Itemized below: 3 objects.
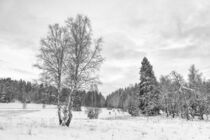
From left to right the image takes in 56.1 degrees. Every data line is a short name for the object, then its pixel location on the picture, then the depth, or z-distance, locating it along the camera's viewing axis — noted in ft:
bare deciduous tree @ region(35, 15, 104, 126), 49.34
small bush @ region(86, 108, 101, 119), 130.93
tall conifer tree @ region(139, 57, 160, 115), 137.59
